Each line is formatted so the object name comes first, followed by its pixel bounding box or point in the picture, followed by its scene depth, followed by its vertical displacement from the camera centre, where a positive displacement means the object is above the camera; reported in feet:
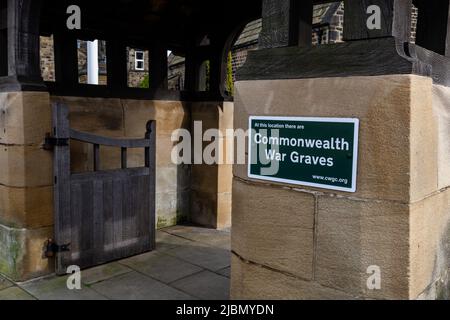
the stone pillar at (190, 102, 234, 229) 20.97 -2.56
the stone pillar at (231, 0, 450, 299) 6.52 -1.05
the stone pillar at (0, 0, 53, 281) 13.71 -1.02
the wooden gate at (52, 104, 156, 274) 14.35 -2.94
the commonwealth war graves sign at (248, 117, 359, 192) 6.93 -0.43
